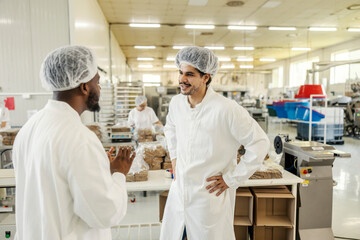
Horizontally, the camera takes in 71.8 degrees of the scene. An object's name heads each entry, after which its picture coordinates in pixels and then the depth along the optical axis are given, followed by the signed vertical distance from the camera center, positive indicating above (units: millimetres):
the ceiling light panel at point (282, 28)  8498 +2317
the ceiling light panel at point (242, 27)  8269 +2289
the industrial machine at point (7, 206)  1896 -918
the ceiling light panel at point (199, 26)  8031 +2262
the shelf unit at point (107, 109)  4531 -238
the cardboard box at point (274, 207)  2113 -1002
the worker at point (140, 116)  5078 -407
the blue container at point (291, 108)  5754 -295
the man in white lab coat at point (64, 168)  865 -255
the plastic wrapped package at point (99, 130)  3275 -449
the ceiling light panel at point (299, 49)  12343 +2308
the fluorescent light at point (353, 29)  8742 +2326
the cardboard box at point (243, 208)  2162 -1031
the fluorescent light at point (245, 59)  14638 +2180
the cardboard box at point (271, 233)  2238 -1242
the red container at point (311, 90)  3464 +76
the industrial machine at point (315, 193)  2254 -889
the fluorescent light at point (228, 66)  16466 +2000
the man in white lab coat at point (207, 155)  1552 -374
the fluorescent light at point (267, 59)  15290 +2264
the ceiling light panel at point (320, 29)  8553 +2318
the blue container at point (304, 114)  5270 -394
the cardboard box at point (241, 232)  2371 -1301
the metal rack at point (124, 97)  5023 -12
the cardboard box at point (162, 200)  2289 -956
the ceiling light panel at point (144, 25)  7844 +2271
